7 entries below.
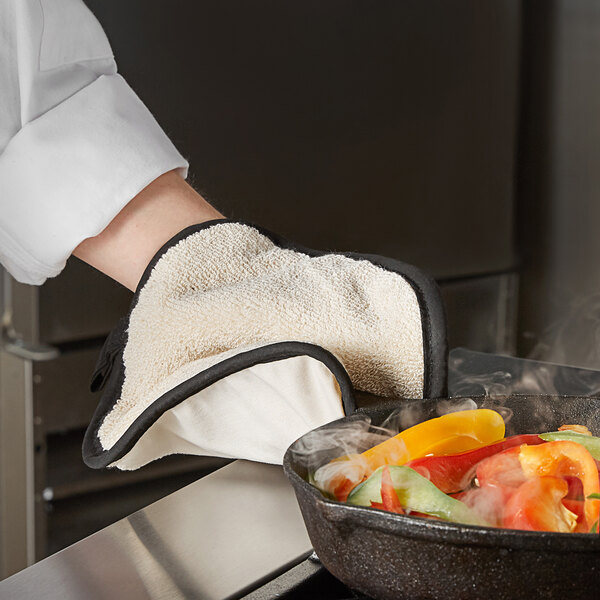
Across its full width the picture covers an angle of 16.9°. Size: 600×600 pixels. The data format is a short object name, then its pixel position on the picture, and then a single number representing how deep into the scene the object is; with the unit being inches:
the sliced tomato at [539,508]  29.4
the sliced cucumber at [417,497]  30.6
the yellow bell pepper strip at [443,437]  33.8
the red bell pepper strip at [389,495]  31.0
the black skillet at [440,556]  26.7
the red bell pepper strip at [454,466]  33.4
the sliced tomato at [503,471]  32.9
